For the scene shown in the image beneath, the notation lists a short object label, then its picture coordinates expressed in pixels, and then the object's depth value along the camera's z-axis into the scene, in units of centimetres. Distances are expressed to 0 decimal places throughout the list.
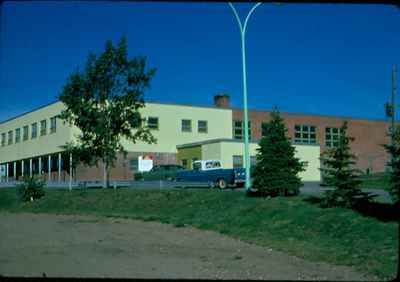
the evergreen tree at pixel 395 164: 1564
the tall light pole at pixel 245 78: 2748
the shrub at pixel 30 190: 3195
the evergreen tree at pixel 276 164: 2355
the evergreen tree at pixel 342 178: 1820
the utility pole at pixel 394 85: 4236
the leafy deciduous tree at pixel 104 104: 3353
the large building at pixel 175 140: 5309
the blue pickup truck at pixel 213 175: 3550
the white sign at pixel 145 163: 4435
